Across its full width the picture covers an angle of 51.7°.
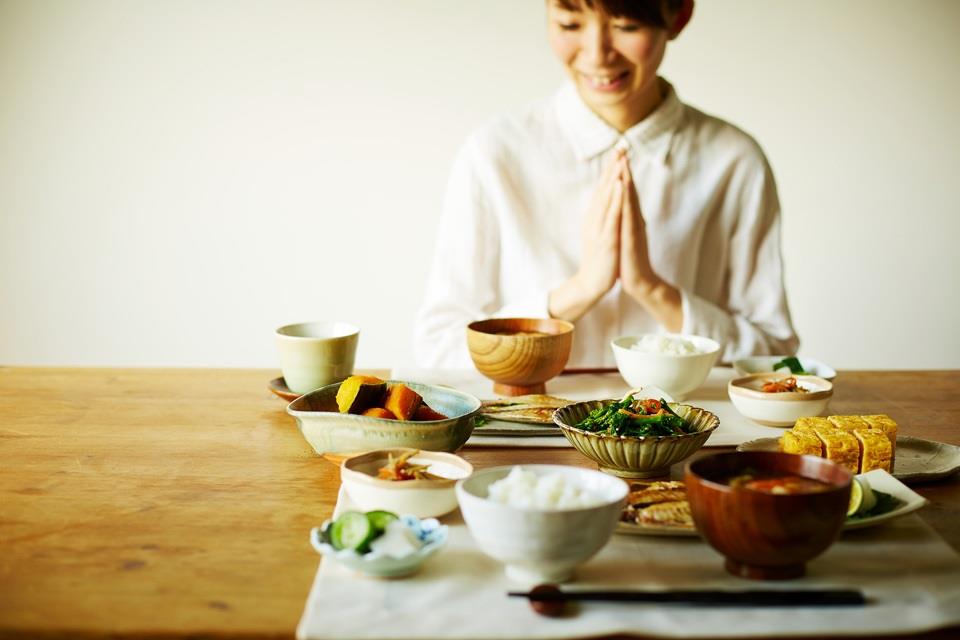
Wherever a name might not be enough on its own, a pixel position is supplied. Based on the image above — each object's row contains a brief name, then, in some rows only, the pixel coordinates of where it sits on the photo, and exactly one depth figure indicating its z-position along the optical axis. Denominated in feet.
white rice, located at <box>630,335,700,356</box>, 5.87
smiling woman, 7.83
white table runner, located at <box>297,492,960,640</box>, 3.01
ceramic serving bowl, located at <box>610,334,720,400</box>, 5.57
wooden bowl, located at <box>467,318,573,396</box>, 5.64
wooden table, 3.18
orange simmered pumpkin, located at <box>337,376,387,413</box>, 4.51
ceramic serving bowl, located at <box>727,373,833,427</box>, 5.12
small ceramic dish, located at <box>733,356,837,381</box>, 5.99
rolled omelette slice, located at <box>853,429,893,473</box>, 4.24
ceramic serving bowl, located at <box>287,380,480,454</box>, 4.24
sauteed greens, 4.37
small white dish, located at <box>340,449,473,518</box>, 3.69
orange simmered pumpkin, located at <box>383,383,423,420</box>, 4.44
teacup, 5.45
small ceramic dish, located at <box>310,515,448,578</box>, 3.25
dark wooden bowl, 3.11
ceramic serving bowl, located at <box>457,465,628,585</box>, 3.12
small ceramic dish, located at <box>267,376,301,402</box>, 5.52
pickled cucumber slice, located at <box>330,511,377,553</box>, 3.31
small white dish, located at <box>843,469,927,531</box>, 3.68
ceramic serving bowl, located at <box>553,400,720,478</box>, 4.18
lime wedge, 3.76
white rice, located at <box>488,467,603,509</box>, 3.26
